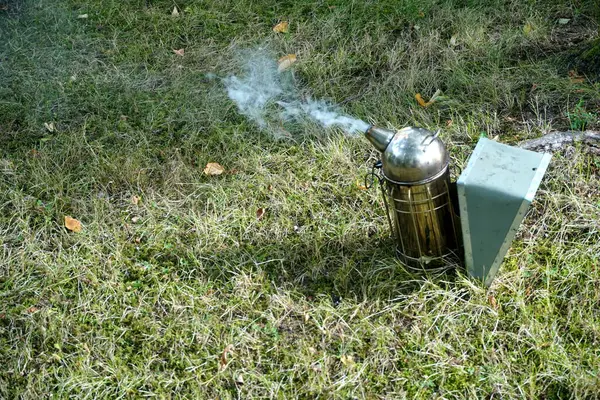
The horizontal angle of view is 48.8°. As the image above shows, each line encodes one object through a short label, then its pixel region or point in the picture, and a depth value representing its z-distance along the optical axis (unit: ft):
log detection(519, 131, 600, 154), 12.50
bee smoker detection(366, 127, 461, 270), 9.68
